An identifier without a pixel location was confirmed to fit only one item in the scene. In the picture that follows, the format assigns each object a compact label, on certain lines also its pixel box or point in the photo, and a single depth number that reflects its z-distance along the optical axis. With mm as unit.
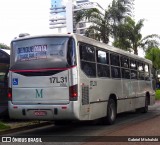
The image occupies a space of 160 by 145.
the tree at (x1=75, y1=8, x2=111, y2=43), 18796
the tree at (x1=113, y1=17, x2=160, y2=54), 19495
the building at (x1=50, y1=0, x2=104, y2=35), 109361
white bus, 7194
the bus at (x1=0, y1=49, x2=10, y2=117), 8570
